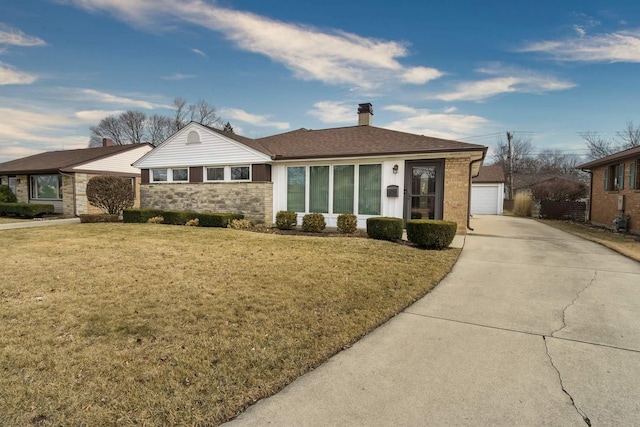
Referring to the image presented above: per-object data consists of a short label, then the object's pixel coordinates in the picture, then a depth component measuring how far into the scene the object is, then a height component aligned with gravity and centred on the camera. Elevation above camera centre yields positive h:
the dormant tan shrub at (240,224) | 12.64 -1.21
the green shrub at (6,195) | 19.63 -0.16
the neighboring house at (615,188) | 12.46 +0.39
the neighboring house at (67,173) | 18.78 +1.28
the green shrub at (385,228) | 9.14 -0.96
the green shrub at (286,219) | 12.35 -0.96
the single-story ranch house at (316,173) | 11.17 +0.88
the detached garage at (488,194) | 25.31 +0.15
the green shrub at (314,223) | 11.55 -1.03
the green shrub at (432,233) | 8.07 -0.96
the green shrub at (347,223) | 11.13 -0.99
